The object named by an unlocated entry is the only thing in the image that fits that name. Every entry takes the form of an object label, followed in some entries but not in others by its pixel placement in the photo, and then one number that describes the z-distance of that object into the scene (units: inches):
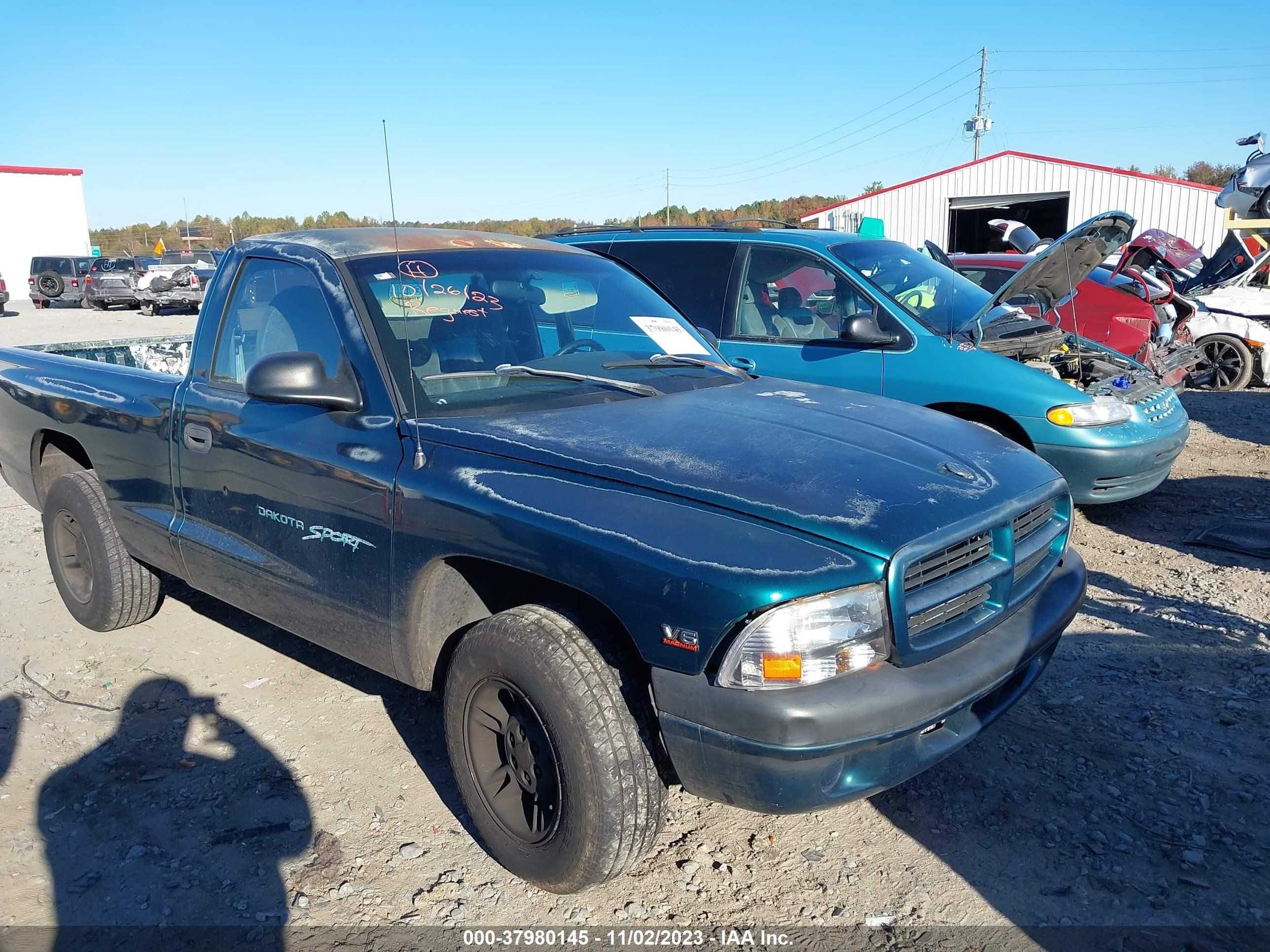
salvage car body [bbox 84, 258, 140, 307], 1026.1
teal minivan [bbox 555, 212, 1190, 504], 214.8
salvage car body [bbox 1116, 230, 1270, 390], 420.2
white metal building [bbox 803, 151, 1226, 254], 981.8
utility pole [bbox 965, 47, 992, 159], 1828.2
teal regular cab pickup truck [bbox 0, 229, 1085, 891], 90.1
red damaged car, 384.8
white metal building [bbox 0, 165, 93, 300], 1485.0
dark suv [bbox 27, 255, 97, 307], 1137.4
